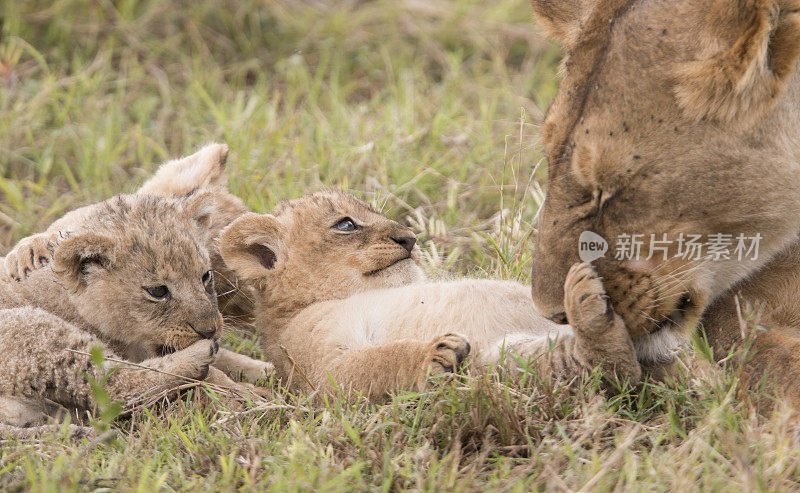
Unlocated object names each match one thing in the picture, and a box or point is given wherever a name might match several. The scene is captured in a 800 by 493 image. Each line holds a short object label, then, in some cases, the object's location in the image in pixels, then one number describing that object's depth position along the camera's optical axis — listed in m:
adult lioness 6.18
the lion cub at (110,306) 7.12
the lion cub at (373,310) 6.59
